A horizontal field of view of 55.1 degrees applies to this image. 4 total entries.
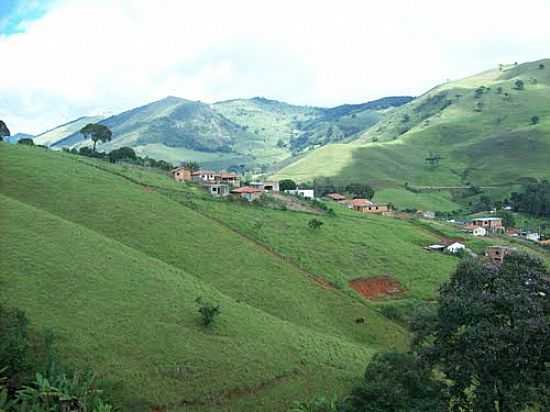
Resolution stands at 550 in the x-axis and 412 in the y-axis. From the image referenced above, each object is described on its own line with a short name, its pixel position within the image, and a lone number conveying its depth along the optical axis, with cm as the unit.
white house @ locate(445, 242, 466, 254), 7861
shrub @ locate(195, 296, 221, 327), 3744
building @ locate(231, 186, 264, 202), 8725
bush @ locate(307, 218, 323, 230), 7238
